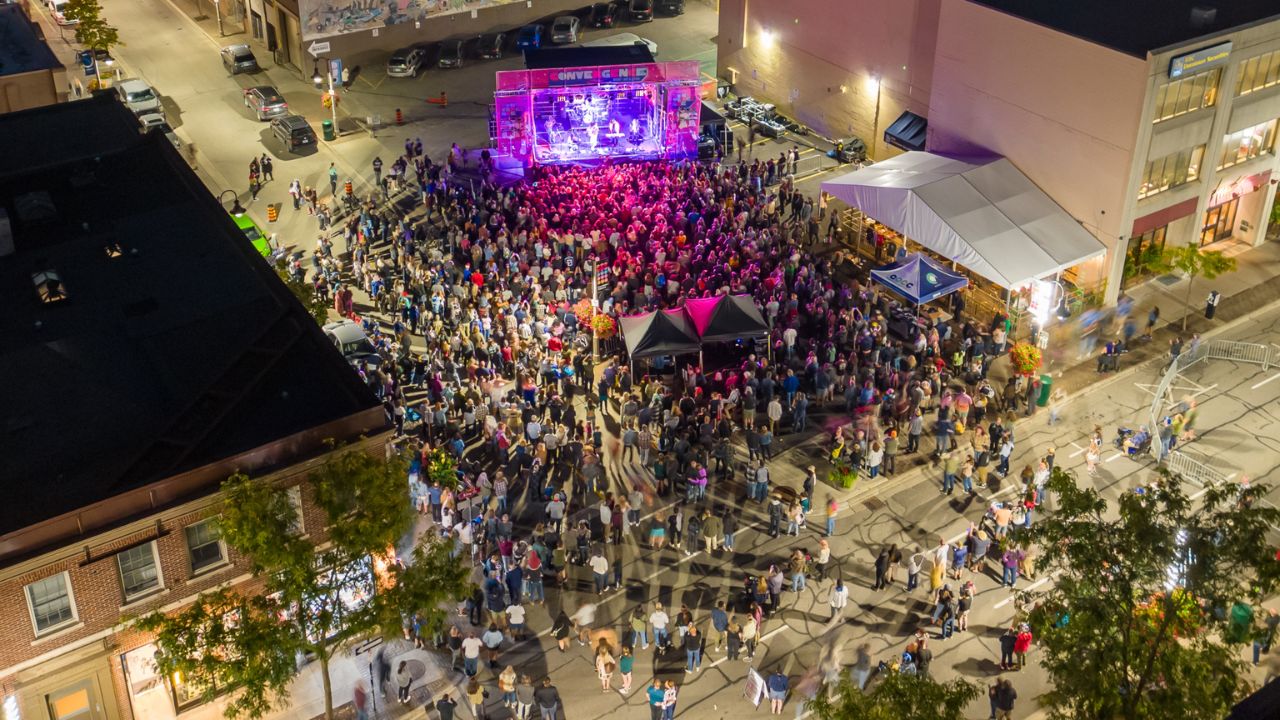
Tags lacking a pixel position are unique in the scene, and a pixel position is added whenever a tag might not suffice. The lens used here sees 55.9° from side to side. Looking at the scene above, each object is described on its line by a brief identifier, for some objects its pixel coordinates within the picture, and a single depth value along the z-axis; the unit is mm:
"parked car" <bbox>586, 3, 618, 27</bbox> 73438
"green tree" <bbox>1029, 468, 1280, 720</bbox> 20172
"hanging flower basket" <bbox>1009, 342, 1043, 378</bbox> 38500
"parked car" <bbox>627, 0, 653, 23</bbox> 74188
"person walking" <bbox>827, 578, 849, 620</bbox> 29875
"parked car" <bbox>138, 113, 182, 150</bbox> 56812
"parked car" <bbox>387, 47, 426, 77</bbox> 65875
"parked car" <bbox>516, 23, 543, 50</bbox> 70000
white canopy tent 42344
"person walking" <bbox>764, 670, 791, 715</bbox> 27000
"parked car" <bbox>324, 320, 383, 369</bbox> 38656
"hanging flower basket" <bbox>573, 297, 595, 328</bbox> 40344
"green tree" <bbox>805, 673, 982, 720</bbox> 20109
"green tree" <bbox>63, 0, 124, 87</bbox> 64062
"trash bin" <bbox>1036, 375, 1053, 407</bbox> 37812
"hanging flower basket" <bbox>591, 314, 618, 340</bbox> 39500
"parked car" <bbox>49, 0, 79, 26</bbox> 71000
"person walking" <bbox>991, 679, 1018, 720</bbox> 26156
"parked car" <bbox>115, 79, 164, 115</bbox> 58250
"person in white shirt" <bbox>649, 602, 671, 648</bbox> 28422
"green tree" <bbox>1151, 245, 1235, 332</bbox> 41875
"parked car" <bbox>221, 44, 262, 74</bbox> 65875
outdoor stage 52281
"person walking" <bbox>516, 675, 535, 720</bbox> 27328
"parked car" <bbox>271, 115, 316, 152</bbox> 57094
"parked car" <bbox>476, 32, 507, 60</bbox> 69250
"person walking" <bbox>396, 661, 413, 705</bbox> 27531
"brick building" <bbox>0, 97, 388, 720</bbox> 24875
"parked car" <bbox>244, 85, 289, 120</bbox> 59938
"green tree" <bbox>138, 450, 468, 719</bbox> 23484
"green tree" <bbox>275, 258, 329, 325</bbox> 37062
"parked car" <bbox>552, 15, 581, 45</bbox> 70875
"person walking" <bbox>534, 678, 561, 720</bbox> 26422
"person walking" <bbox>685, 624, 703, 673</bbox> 28172
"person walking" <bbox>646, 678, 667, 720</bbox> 26500
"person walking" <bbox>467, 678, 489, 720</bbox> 26828
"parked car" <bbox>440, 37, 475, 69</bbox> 67812
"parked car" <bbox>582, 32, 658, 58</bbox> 59609
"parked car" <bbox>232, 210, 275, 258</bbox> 44406
